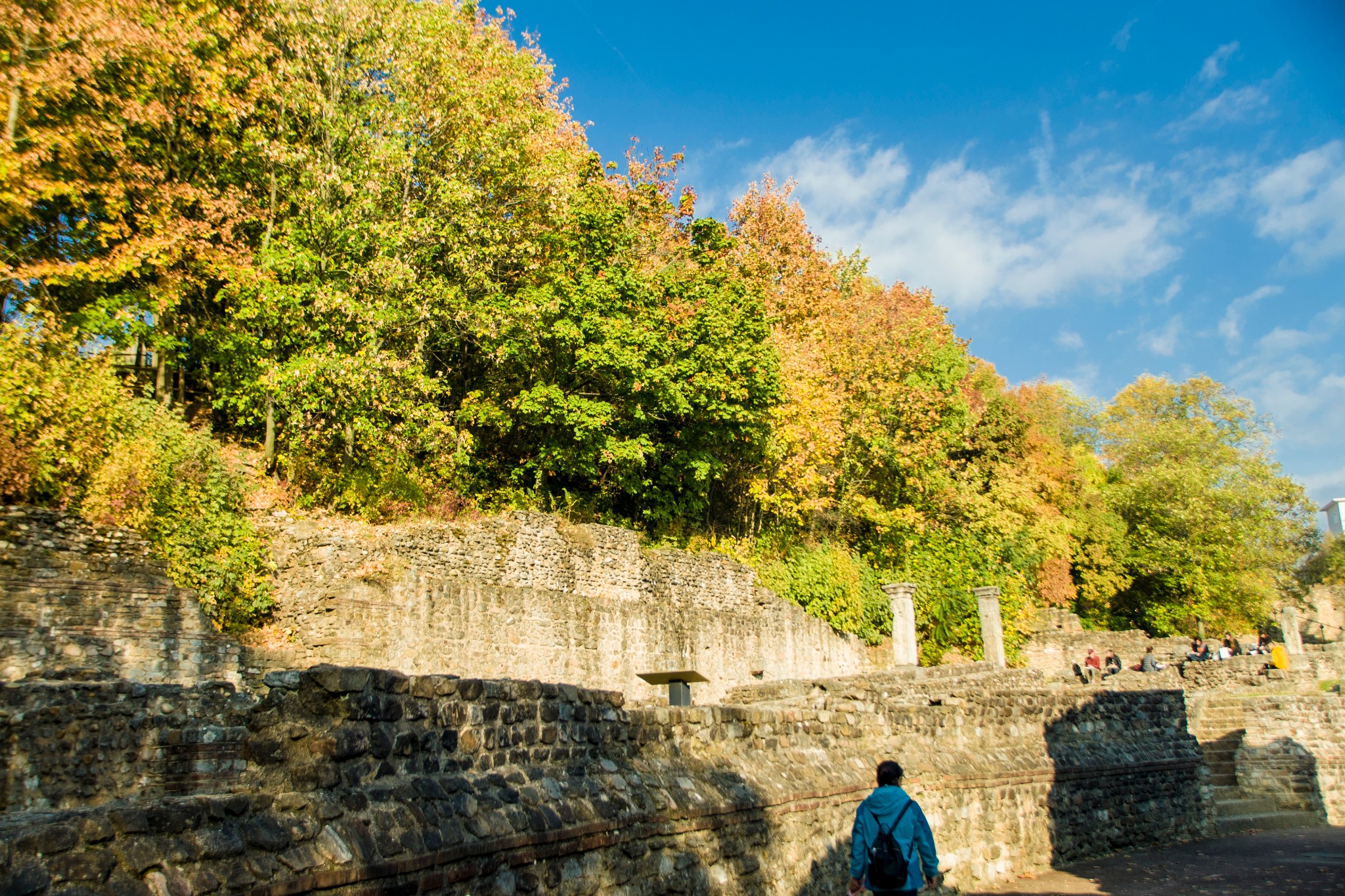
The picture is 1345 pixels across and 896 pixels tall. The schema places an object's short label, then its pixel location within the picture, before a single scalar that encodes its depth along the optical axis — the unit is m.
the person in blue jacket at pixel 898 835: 6.30
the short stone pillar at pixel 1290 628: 34.19
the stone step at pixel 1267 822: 17.14
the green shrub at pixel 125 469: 12.01
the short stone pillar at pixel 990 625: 25.55
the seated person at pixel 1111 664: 26.97
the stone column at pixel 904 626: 22.67
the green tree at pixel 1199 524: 40.28
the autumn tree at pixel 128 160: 13.95
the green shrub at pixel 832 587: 24.17
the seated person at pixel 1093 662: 27.97
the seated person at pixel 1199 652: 30.25
